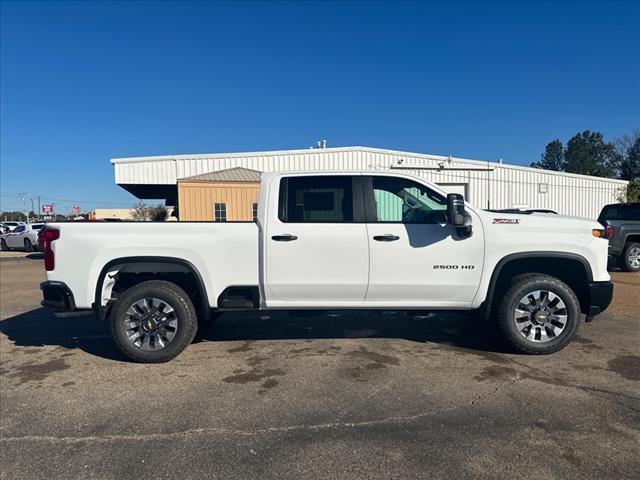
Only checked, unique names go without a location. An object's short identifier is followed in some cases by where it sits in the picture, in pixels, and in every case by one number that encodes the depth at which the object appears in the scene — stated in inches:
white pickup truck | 194.5
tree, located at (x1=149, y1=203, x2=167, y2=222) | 1718.3
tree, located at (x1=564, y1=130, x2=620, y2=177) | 2915.8
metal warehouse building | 962.7
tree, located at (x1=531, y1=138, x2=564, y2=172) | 3358.8
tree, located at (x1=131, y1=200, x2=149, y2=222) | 2043.6
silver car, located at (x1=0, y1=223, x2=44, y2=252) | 928.3
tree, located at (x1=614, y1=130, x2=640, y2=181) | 2246.6
